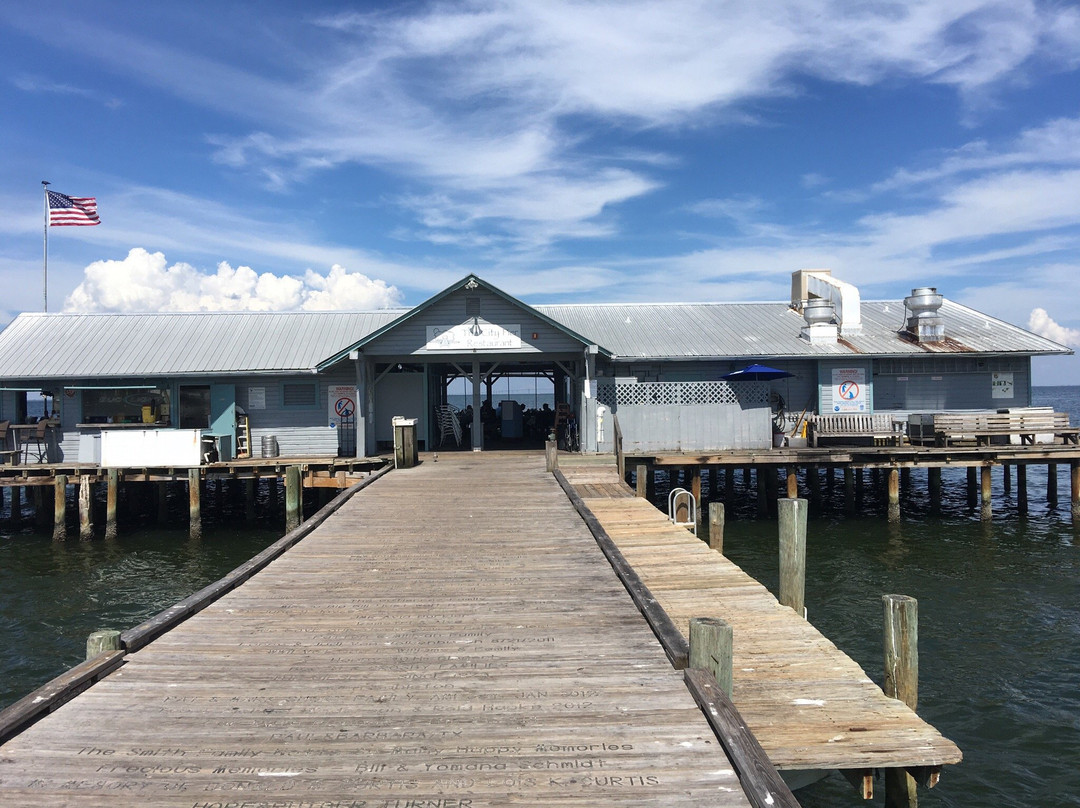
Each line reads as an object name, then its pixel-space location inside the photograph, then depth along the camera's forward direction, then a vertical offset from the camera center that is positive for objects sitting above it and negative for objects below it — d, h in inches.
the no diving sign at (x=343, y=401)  860.6 +18.3
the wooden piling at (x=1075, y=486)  810.2 -88.9
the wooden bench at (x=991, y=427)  783.7 -21.9
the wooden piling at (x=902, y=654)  265.0 -89.2
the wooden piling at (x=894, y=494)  802.8 -93.9
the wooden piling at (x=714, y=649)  208.8 -67.7
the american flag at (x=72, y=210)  960.3 +276.3
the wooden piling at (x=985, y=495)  796.0 -95.6
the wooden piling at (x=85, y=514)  781.3 -99.5
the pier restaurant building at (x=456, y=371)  772.6 +48.1
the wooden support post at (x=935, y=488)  872.3 -96.0
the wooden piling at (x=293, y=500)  663.8 -74.2
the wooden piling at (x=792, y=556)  374.6 -75.4
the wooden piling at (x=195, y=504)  758.5 -89.4
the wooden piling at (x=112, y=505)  759.7 -88.2
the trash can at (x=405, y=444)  682.8 -26.2
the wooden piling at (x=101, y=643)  220.2 -66.7
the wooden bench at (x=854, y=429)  789.1 -21.7
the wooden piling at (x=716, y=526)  492.1 -77.4
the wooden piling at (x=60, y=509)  765.7 -92.5
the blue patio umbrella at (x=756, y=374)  772.0 +38.1
